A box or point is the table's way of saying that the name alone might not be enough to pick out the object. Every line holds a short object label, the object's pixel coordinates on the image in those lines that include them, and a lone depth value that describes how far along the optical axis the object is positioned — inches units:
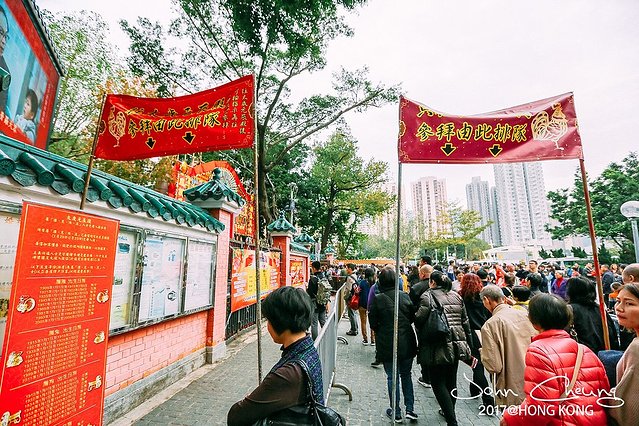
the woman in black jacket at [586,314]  135.4
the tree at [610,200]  892.0
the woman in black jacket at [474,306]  180.5
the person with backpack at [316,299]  263.9
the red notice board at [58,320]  76.6
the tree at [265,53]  397.4
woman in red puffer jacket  68.9
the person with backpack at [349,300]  347.1
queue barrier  129.0
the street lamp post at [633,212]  282.7
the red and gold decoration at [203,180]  483.8
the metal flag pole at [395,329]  125.2
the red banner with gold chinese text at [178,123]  130.1
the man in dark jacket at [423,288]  195.8
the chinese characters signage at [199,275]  209.2
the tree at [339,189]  920.9
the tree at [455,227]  1339.8
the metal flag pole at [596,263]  101.2
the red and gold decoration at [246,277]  280.7
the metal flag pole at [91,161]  108.9
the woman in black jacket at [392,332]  156.9
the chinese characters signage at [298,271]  494.9
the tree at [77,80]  516.7
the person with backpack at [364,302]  303.9
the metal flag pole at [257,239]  103.8
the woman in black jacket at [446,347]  137.3
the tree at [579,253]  1076.8
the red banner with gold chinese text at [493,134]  127.3
